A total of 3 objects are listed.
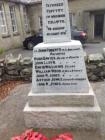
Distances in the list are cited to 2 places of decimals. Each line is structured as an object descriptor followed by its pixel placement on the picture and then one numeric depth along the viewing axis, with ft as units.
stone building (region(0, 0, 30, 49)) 34.17
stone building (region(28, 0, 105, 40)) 42.01
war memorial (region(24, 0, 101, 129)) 7.95
